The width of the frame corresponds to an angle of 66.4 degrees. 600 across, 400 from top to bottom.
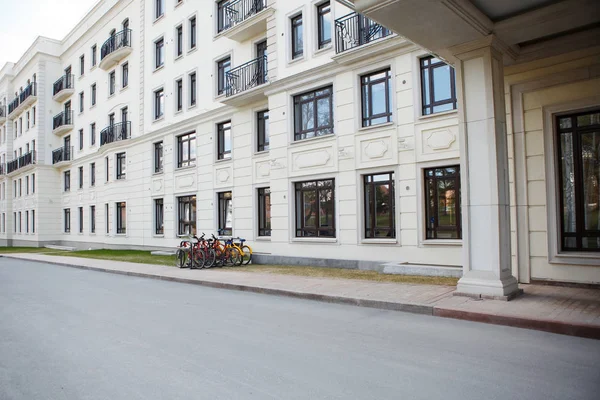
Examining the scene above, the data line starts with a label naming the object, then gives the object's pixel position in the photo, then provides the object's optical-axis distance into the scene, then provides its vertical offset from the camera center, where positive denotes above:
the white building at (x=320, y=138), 8.99 +2.61
